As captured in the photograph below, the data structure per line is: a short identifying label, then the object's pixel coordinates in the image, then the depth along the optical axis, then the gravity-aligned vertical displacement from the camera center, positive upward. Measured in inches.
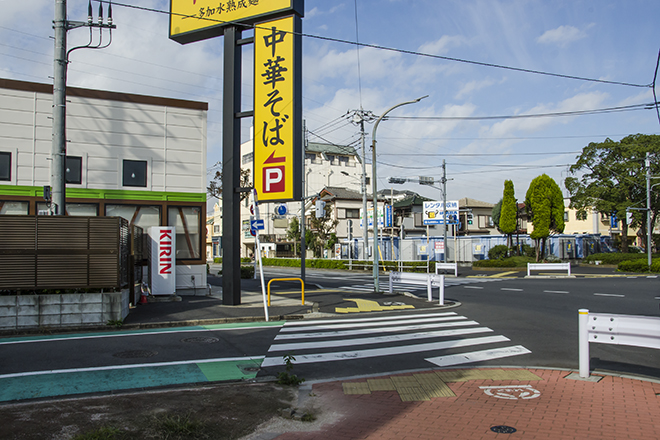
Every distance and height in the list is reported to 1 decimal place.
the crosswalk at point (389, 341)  320.8 -81.3
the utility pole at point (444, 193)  1485.2 +136.0
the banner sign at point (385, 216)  1705.2 +73.1
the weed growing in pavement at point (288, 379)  256.5 -76.5
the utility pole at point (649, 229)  1267.1 +10.6
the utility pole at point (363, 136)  1456.7 +315.5
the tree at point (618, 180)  1628.9 +191.6
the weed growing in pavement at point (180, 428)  181.6 -73.5
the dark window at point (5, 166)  601.0 +93.6
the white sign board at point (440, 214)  1566.2 +72.5
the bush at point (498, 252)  1696.6 -60.7
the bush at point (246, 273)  1215.2 -91.2
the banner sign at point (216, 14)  564.7 +274.4
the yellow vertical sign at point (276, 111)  545.6 +147.1
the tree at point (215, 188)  1473.9 +158.1
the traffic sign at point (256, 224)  507.8 +14.5
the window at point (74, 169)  628.4 +93.2
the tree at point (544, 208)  1584.6 +90.1
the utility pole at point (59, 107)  467.5 +130.7
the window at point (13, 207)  600.4 +41.8
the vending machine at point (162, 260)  592.2 -27.2
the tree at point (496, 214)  2549.2 +115.0
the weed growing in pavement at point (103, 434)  169.9 -70.7
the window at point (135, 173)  661.3 +92.2
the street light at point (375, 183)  708.7 +84.3
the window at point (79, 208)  620.4 +41.6
